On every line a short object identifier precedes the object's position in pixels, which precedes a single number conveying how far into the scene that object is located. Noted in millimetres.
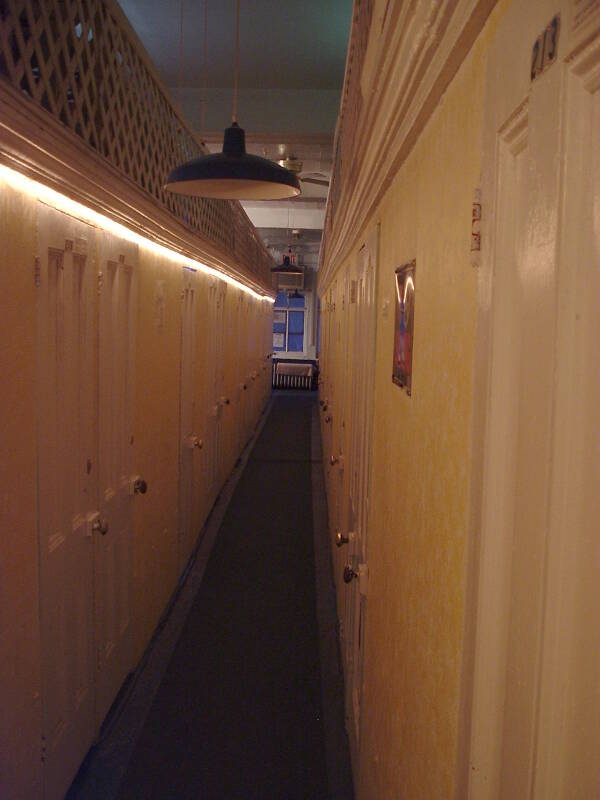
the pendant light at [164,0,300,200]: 2676
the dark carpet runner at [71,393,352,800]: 3264
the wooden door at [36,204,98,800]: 2561
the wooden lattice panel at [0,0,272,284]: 2080
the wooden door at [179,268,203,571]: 5469
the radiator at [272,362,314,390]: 21375
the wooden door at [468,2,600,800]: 686
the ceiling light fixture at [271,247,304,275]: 16750
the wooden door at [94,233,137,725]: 3328
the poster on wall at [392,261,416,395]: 1870
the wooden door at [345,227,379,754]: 2992
